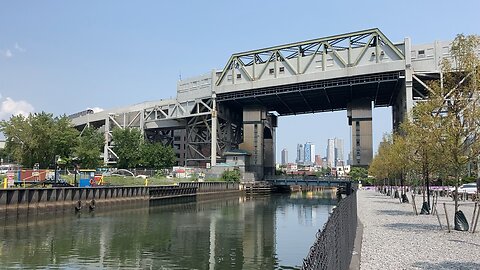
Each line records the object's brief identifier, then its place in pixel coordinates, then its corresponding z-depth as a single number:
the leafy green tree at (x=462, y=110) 20.86
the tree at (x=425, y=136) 23.02
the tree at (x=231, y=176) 95.19
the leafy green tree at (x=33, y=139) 77.06
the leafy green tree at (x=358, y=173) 97.69
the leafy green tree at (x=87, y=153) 87.06
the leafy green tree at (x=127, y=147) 106.00
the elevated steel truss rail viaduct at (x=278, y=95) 84.62
